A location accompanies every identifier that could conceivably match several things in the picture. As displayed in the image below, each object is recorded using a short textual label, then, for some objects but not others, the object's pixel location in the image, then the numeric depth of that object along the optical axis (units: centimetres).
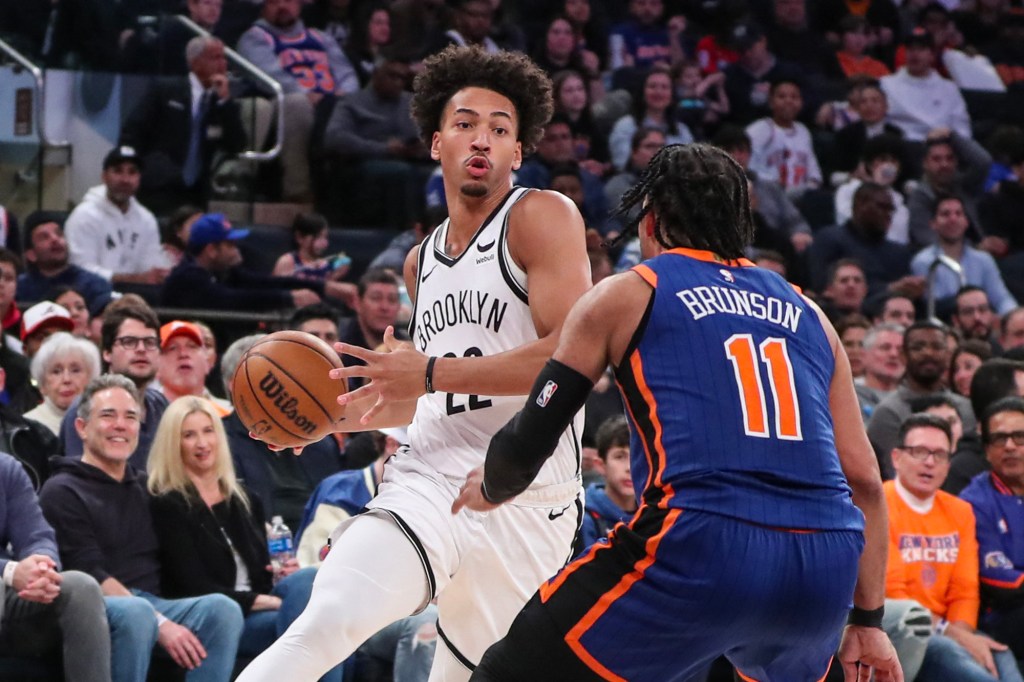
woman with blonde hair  1379
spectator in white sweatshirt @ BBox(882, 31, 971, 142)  3009
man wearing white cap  1673
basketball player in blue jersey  687
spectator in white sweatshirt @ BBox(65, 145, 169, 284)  1980
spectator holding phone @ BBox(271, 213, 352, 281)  2073
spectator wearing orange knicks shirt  1502
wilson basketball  916
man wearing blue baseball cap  1914
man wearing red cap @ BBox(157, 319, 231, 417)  1617
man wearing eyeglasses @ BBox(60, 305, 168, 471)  1570
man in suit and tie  2158
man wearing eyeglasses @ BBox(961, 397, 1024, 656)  1545
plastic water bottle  1482
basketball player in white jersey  828
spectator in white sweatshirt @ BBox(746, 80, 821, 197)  2744
